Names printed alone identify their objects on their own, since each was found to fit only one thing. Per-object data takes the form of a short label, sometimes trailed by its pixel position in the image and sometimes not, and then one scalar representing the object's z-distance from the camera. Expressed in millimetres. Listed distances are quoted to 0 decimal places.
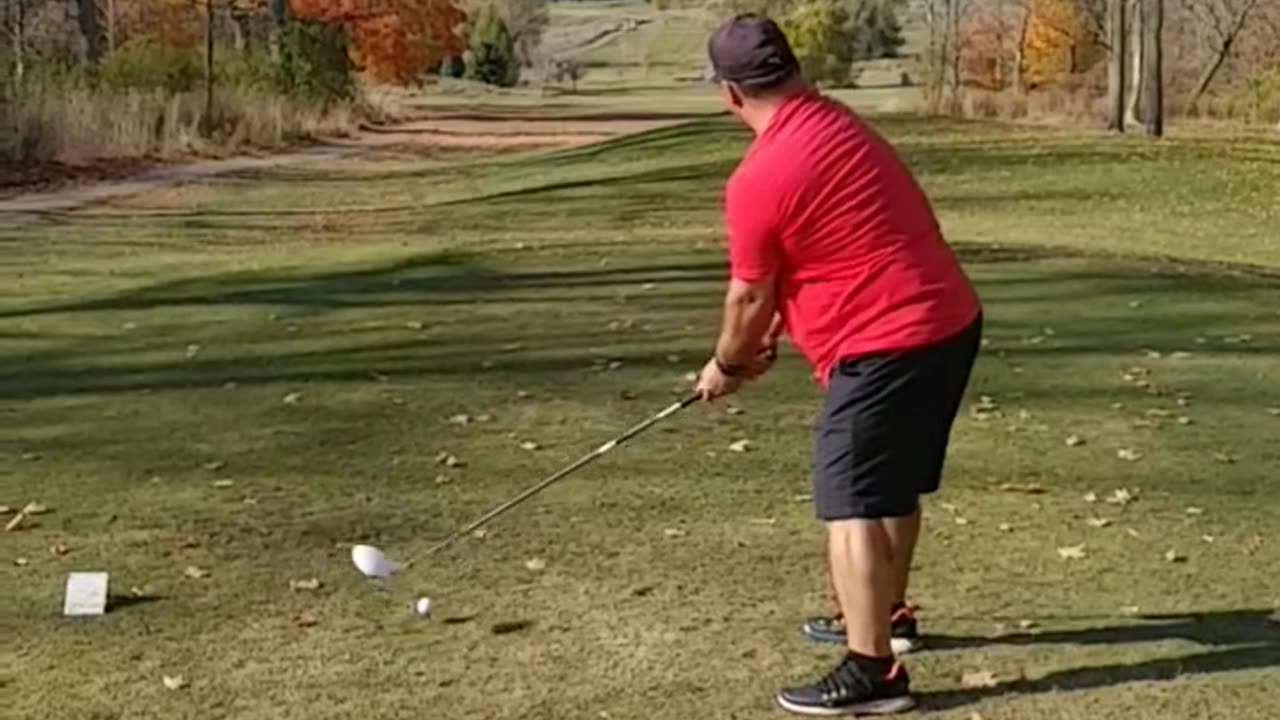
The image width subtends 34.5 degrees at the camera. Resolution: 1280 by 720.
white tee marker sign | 6156
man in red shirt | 4828
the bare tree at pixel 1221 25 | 54094
